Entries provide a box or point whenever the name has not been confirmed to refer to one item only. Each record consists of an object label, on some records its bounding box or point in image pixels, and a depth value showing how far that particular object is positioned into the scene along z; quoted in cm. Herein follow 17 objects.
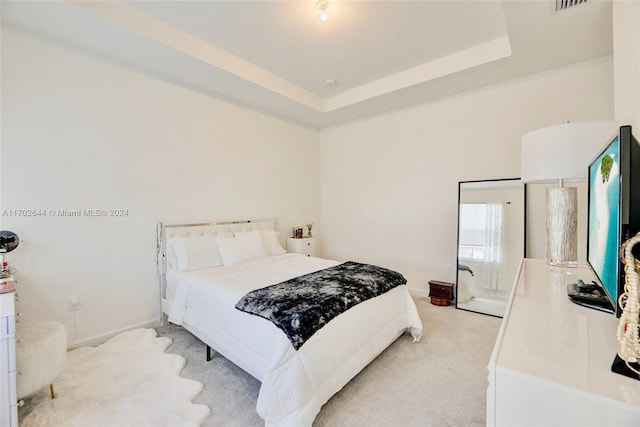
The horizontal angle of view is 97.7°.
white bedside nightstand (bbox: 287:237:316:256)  423
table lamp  158
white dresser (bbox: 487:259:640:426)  64
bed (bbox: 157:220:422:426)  155
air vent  197
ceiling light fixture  218
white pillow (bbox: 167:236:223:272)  283
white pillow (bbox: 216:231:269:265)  308
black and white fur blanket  163
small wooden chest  343
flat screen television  77
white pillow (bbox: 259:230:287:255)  354
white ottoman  158
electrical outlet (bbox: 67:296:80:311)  248
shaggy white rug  167
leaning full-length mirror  315
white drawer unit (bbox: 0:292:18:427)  138
